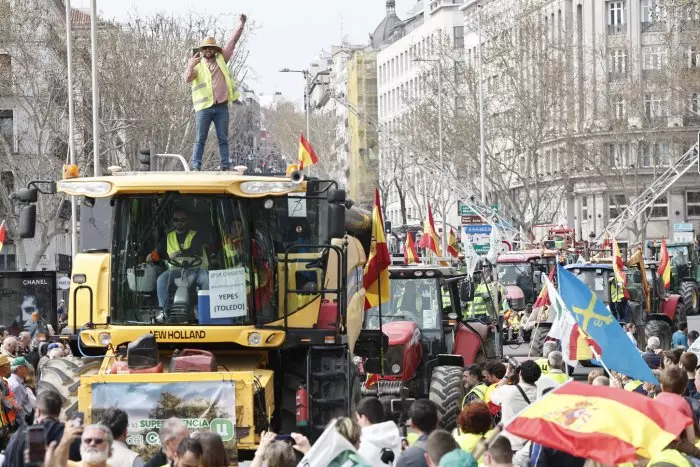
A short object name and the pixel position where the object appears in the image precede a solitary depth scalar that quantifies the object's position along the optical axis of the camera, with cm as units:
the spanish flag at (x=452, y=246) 5166
